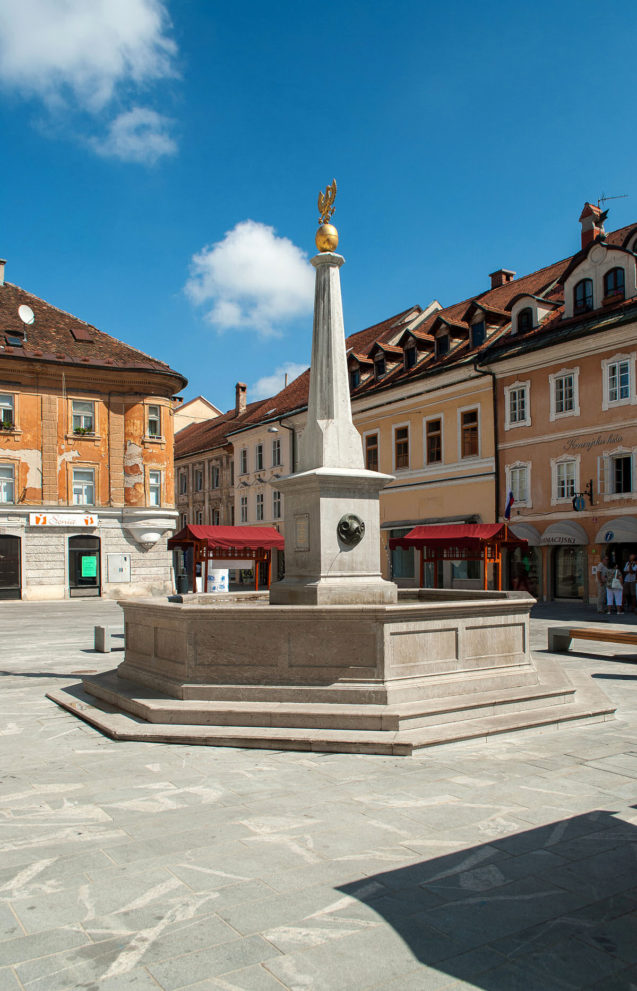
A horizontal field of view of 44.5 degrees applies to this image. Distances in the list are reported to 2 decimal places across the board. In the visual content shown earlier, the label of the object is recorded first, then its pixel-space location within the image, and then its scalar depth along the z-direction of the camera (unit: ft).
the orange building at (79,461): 107.96
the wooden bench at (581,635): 40.80
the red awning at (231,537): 77.32
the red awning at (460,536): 73.92
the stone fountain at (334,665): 24.70
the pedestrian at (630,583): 78.43
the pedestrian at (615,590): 75.61
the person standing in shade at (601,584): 77.87
